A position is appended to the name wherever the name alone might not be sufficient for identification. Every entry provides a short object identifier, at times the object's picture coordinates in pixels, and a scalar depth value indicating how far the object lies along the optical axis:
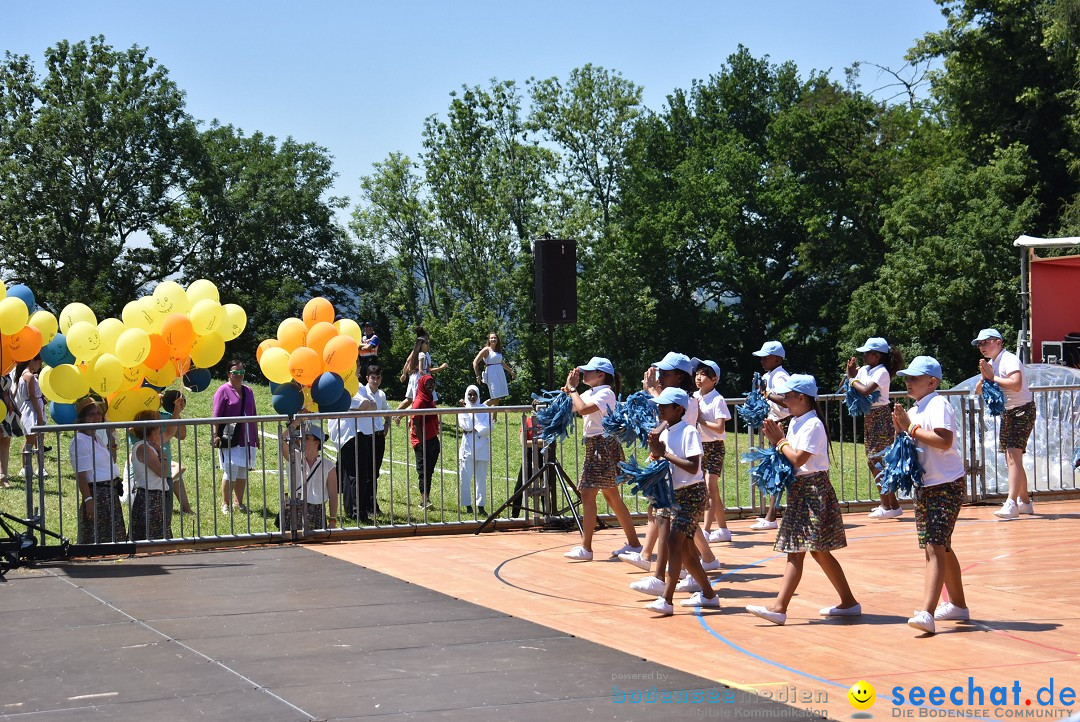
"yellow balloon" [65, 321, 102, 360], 11.64
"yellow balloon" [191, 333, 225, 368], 12.77
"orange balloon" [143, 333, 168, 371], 12.27
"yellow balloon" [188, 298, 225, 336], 12.61
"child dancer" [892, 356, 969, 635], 7.62
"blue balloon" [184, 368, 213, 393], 13.70
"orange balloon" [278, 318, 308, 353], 13.01
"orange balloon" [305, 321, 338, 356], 12.84
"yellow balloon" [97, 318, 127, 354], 11.88
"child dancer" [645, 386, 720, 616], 8.22
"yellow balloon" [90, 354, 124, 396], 11.60
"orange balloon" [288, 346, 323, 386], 12.52
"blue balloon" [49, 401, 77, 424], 11.78
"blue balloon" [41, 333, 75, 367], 11.64
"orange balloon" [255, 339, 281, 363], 13.16
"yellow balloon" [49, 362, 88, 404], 11.47
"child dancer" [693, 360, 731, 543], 10.71
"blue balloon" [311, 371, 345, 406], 12.69
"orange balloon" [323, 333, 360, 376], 12.69
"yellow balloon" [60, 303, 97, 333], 12.22
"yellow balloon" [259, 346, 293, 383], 12.66
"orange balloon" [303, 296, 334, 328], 13.78
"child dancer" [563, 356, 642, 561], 9.98
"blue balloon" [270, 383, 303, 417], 12.78
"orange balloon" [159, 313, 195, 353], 12.20
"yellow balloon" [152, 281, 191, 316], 12.47
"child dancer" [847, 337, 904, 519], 12.50
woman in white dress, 21.60
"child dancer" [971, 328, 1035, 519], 12.44
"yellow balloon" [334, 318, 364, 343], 13.61
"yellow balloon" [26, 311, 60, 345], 11.55
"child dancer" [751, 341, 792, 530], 12.10
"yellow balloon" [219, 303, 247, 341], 12.94
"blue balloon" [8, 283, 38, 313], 11.33
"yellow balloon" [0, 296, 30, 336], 10.70
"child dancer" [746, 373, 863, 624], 7.78
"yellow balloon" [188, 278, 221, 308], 12.93
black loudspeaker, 13.09
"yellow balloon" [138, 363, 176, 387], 12.37
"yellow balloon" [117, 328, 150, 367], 11.69
